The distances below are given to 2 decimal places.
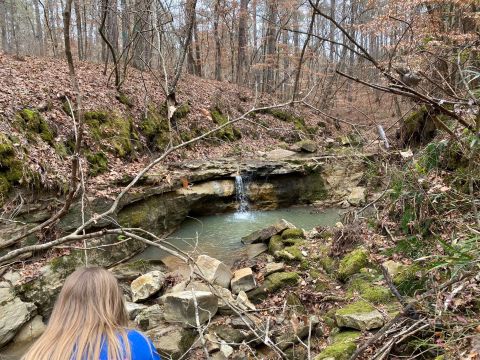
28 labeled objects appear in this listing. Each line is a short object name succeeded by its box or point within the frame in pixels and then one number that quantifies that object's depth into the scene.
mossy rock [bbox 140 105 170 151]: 11.28
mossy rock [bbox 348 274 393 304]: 4.45
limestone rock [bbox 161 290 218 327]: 4.91
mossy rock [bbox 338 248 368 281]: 5.50
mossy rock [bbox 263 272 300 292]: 5.79
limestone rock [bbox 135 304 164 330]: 5.02
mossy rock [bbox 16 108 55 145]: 7.57
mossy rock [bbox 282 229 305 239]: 7.75
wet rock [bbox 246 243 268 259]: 7.41
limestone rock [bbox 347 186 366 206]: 11.16
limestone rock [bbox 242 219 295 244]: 8.04
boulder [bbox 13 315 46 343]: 4.93
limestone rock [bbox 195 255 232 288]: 5.99
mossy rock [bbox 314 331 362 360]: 3.42
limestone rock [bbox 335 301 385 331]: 3.85
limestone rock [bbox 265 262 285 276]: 6.20
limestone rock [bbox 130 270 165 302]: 5.77
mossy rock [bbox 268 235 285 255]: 7.36
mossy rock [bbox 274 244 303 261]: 6.68
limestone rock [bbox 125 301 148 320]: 5.27
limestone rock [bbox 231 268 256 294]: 5.89
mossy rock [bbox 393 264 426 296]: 3.93
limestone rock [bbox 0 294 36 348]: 4.78
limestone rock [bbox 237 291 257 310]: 5.33
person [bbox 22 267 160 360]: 1.56
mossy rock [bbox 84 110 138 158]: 9.36
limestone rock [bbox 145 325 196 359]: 4.41
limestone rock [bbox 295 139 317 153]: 14.26
